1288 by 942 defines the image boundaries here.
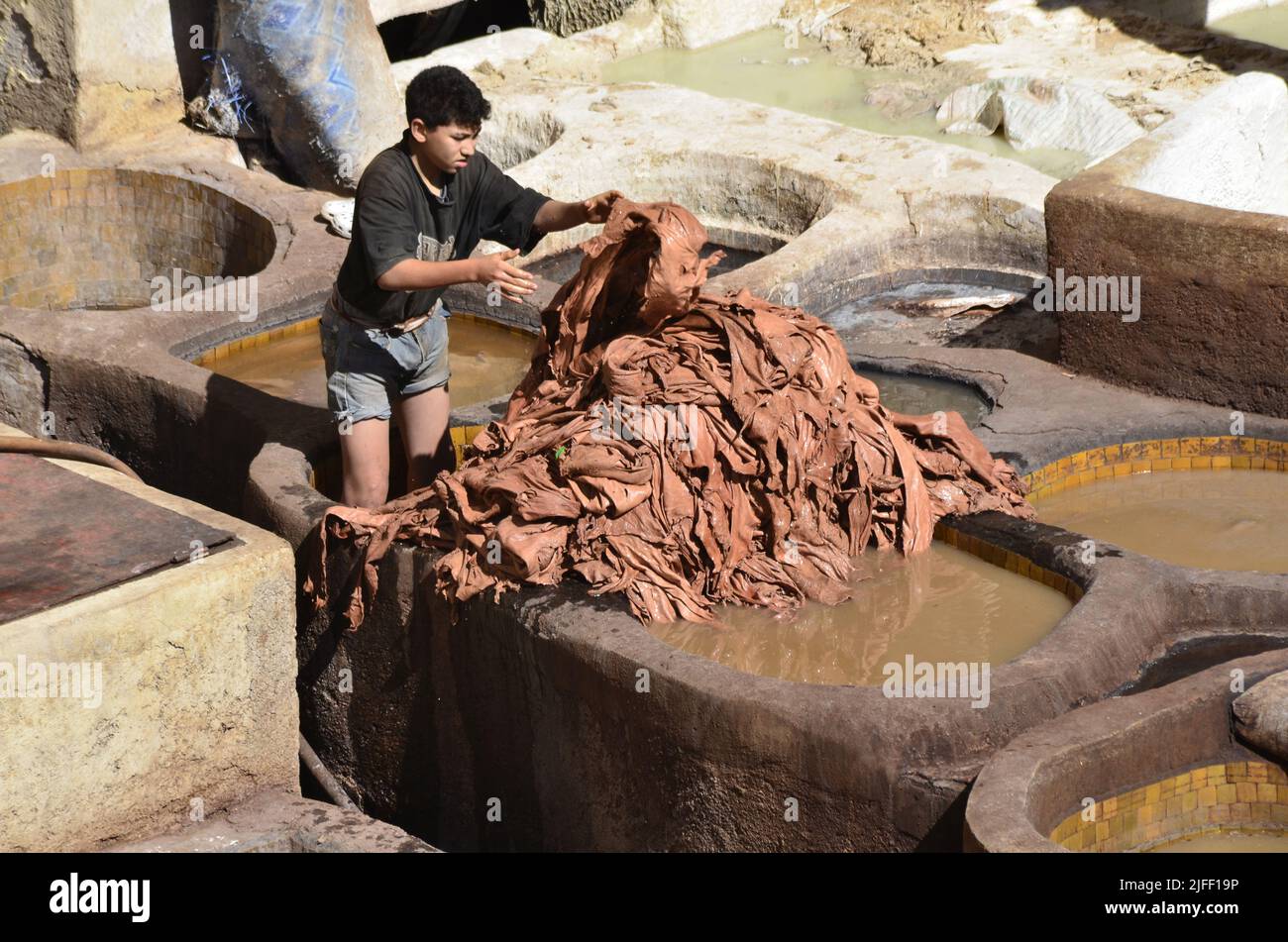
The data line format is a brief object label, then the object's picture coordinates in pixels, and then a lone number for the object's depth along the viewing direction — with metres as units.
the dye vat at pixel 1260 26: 13.00
